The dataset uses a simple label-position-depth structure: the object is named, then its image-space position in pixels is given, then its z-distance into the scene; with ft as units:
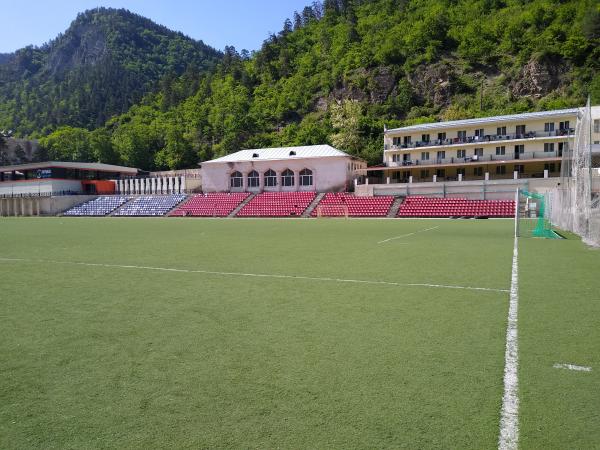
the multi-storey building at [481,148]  171.83
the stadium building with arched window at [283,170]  176.24
